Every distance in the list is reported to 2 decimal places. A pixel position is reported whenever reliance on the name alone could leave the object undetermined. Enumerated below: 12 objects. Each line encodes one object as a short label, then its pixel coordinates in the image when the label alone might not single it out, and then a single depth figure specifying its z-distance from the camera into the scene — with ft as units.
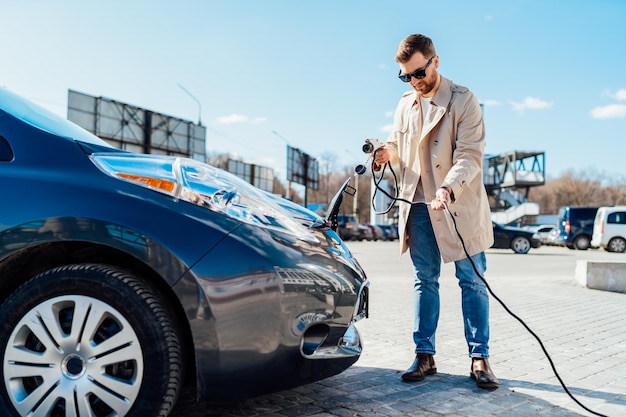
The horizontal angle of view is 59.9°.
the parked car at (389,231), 144.03
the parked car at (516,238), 68.23
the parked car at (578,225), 78.64
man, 10.15
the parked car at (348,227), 116.37
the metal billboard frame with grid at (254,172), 138.92
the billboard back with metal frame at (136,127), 88.99
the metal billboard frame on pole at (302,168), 147.74
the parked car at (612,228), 70.33
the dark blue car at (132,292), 6.65
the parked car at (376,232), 135.44
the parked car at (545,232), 110.96
